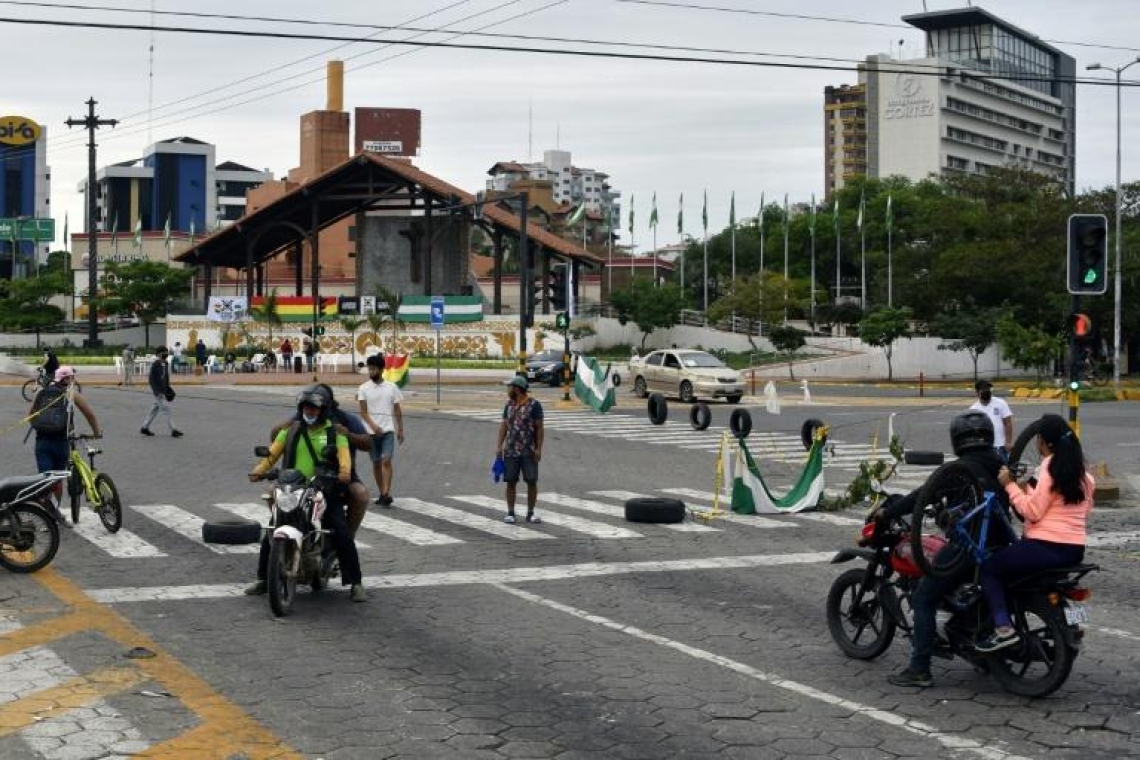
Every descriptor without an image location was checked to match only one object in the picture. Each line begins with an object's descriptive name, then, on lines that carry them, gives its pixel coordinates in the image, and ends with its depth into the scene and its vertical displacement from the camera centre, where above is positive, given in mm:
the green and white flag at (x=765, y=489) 17812 -1628
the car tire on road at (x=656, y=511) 16750 -1789
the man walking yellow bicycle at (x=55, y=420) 15234 -701
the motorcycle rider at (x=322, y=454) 11297 -798
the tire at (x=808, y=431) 20581 -1083
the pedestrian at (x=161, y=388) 28328 -672
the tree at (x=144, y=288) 85938 +3881
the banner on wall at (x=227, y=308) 79875 +2583
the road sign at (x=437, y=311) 43138 +1325
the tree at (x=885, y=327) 63125 +1339
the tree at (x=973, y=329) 63750 +1304
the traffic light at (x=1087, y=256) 17422 +1242
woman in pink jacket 8328 -953
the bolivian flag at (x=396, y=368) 37969 -358
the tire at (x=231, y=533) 14586 -1805
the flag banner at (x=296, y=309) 81250 +2538
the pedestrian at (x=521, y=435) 16078 -882
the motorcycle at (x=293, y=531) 10680 -1314
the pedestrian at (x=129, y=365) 54344 -454
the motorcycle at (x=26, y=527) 12586 -1518
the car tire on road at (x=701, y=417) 31734 -1313
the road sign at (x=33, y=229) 128000 +10956
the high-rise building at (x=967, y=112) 163750 +29189
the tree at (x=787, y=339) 65188 +827
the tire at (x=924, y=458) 23641 -1640
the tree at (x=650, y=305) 81125 +2899
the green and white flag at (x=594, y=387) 38375 -828
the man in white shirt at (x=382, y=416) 17812 -763
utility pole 66562 +7461
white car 43281 -600
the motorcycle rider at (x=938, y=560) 8547 -1060
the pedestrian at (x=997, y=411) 17953 -656
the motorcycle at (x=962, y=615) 8289 -1562
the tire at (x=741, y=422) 19450 -931
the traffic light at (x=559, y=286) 38781 +1887
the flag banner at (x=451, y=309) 79188 +2531
